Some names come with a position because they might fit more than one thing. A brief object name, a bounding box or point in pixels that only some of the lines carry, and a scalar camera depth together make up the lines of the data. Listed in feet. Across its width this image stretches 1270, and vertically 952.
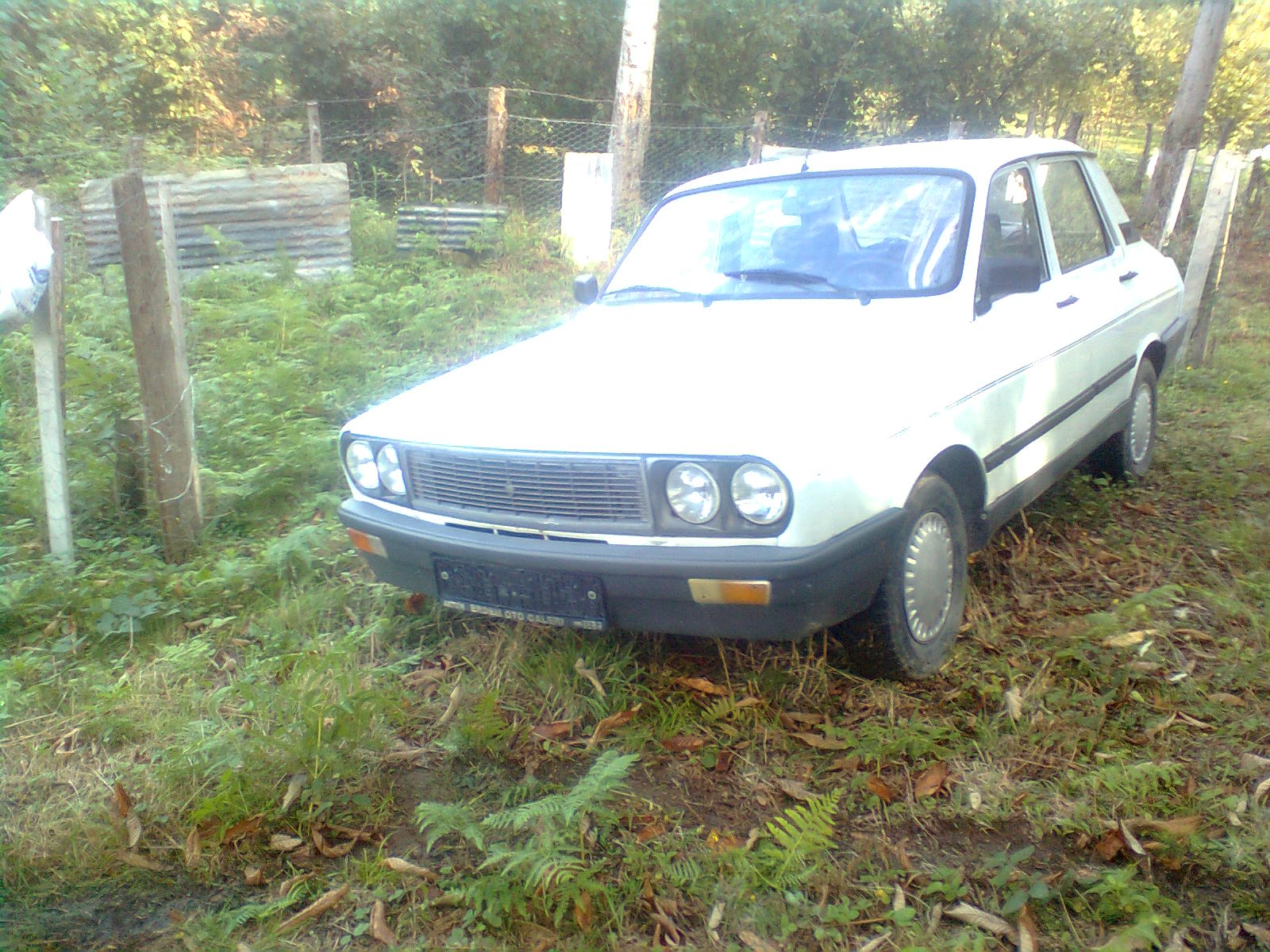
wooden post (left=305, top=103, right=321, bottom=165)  41.34
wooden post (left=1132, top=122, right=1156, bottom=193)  67.67
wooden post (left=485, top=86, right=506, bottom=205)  38.60
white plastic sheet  12.70
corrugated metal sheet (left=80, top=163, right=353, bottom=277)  31.30
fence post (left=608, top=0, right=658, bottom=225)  39.55
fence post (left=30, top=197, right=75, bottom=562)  13.53
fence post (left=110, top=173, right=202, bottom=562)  13.48
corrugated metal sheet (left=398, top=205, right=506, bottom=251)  35.68
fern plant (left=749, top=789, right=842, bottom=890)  8.20
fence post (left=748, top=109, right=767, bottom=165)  36.29
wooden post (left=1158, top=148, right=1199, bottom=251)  27.27
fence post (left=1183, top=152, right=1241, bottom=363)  24.00
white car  9.21
